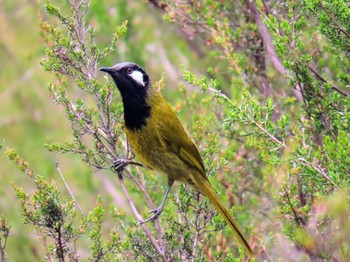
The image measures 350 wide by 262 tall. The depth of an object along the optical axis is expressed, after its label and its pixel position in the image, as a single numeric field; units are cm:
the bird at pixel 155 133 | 901
